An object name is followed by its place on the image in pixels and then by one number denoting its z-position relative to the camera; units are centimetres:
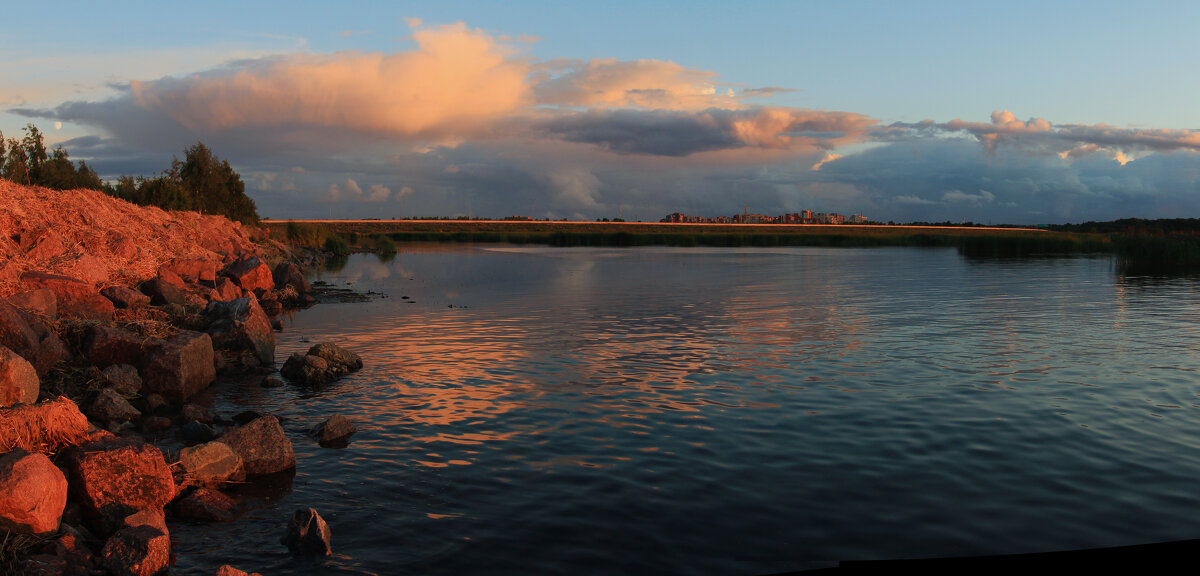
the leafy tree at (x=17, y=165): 4551
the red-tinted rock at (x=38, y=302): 1880
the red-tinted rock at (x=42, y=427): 1073
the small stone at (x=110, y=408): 1459
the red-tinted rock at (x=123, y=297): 2353
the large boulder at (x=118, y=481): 1021
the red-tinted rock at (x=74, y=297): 2127
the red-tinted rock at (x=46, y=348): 1603
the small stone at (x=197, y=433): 1389
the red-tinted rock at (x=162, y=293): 2673
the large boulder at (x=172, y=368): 1727
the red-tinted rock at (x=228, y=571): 796
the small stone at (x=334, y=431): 1445
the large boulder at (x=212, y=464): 1145
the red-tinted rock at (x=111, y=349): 1767
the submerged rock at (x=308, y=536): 954
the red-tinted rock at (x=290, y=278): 4348
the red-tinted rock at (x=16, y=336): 1574
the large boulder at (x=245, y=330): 2238
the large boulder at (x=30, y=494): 884
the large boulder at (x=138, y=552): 869
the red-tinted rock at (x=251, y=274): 3828
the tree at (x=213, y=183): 8712
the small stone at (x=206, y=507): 1064
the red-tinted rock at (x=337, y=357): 2086
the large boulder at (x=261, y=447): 1248
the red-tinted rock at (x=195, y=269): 3331
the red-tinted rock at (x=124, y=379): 1638
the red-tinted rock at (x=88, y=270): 2320
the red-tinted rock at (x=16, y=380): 1241
